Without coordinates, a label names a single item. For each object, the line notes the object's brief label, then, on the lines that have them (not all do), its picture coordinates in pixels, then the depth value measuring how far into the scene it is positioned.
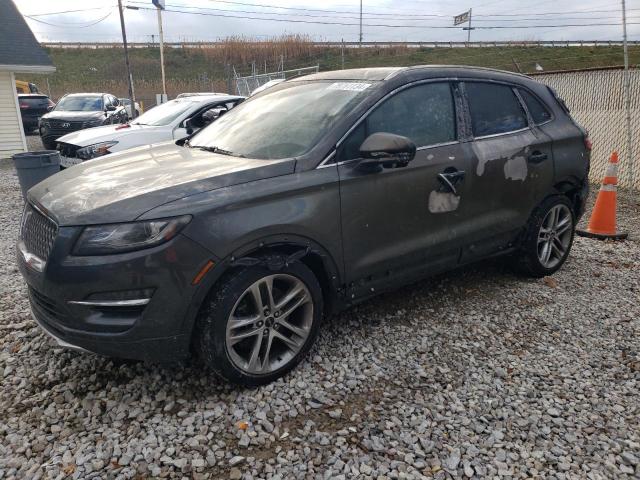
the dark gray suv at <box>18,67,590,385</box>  2.47
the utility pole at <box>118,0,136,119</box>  20.02
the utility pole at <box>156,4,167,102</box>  25.73
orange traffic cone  5.73
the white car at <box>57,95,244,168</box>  7.45
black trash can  6.76
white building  14.38
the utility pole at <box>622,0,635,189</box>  6.72
